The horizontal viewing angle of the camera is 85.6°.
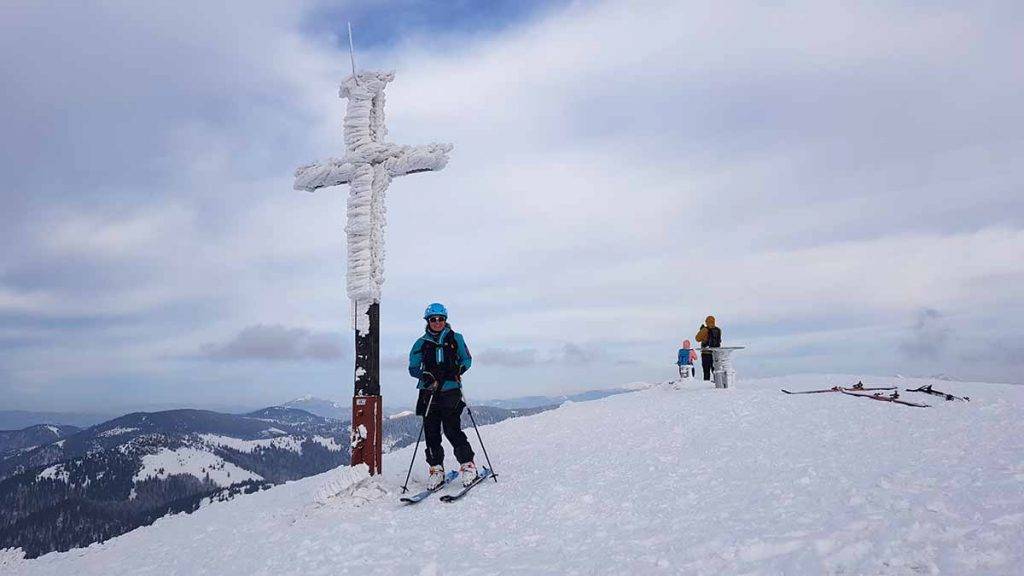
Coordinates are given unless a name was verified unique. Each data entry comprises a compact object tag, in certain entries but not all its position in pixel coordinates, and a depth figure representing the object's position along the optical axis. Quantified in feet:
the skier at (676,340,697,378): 70.03
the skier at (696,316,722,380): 63.57
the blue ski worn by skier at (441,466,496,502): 26.94
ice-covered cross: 34.78
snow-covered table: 60.59
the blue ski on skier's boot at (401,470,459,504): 27.50
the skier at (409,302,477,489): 30.48
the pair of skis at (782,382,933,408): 43.61
